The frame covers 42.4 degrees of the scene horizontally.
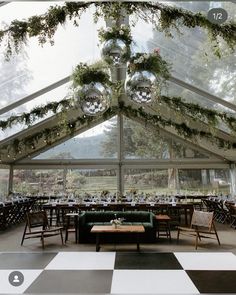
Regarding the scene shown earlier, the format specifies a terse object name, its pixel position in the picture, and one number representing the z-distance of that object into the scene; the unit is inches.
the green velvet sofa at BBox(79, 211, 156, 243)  279.3
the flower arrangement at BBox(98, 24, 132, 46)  129.9
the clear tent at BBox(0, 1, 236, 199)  159.0
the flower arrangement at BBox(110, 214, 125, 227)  254.8
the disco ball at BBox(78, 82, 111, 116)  126.0
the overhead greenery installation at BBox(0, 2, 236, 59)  125.9
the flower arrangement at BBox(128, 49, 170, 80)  121.8
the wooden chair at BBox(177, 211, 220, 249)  260.2
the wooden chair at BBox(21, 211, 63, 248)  267.9
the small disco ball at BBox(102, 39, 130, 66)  127.3
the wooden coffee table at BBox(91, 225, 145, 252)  239.0
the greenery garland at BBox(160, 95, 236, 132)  311.4
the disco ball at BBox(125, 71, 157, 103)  117.6
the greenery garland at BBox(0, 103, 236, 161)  407.8
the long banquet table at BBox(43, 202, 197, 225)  383.6
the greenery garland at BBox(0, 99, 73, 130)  327.6
